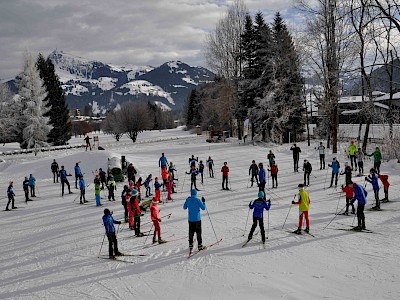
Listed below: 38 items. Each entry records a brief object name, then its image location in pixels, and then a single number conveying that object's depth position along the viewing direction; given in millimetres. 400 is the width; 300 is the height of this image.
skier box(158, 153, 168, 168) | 20908
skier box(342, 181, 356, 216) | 11948
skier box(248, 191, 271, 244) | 9641
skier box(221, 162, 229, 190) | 17688
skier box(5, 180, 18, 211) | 17031
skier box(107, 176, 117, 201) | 17359
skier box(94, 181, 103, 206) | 16239
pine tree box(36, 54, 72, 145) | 44656
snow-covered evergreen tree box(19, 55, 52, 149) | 38000
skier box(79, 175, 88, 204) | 17109
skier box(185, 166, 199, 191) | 18078
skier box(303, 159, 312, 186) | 17234
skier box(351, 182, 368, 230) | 10281
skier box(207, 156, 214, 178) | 21250
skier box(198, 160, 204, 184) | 20091
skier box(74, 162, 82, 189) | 19553
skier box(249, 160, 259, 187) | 17891
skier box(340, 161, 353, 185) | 14492
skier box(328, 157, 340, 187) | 16719
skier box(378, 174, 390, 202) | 13273
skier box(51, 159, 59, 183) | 23453
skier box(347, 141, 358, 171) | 20498
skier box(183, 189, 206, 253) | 9422
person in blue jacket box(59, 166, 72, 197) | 19453
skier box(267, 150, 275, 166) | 19272
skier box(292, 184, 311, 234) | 10336
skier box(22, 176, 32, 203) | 18750
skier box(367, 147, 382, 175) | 19062
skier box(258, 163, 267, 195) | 16453
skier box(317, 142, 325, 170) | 21141
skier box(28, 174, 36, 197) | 19494
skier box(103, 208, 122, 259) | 9242
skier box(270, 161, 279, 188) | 17656
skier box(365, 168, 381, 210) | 12508
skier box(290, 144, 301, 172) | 20781
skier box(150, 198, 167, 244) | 10164
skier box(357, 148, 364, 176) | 19047
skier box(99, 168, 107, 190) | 19600
